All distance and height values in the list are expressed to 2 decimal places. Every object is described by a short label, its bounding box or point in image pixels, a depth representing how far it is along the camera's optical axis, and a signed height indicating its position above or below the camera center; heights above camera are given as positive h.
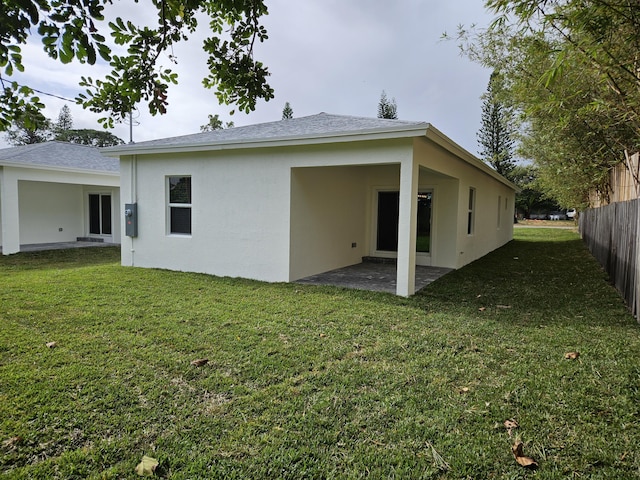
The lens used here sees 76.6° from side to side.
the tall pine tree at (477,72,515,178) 35.56 +7.05
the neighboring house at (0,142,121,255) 11.68 +0.50
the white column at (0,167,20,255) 11.45 -0.09
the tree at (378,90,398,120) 39.69 +10.89
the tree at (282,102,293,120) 42.75 +10.98
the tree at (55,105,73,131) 49.09 +11.13
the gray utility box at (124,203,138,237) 9.28 -0.15
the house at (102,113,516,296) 6.82 +0.37
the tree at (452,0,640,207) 3.34 +1.99
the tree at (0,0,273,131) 1.94 +0.99
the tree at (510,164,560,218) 41.97 +1.88
